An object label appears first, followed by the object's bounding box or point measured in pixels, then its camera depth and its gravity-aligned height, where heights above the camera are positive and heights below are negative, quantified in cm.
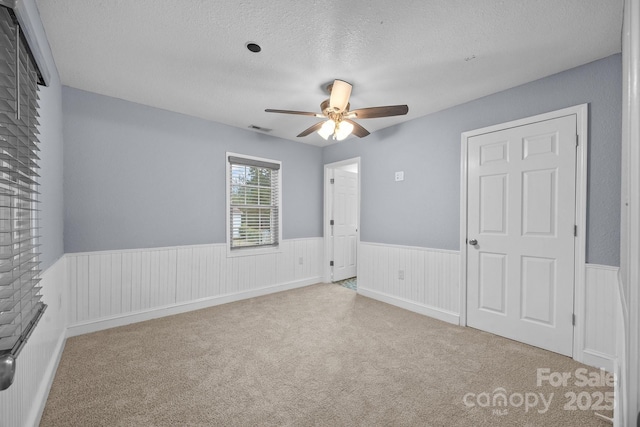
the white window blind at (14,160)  101 +21
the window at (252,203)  393 +12
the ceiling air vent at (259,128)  388 +121
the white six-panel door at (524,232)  238 -19
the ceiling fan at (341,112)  240 +91
